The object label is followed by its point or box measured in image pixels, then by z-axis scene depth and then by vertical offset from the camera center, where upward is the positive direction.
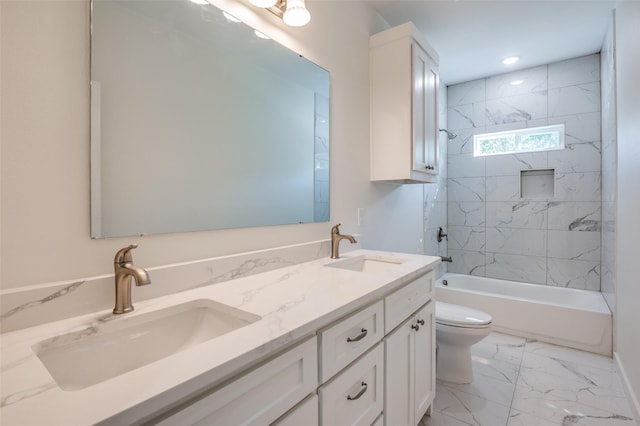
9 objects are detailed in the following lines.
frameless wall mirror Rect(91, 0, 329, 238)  0.90 +0.34
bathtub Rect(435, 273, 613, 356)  2.41 -0.87
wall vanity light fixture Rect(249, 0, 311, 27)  1.37 +0.93
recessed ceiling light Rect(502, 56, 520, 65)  2.94 +1.53
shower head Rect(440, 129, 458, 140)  3.63 +0.95
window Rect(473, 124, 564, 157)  3.10 +0.80
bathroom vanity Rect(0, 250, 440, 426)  0.48 -0.31
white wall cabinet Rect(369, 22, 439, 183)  2.00 +0.75
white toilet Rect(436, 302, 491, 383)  1.94 -0.84
